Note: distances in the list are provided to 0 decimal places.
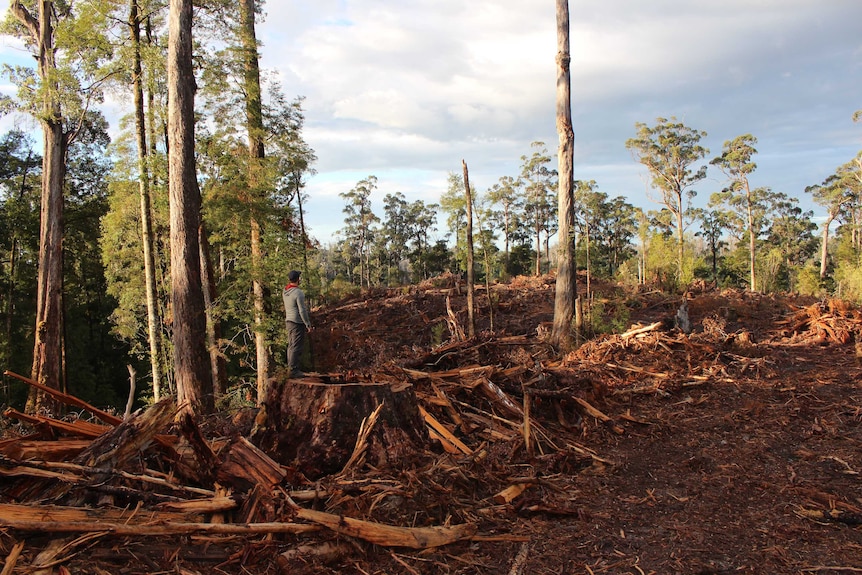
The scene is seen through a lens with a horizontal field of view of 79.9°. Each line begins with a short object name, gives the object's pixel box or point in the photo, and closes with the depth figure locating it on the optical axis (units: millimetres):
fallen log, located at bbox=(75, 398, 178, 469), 3070
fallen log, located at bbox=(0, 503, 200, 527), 2469
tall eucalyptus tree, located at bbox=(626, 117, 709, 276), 40781
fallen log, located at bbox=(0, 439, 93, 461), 3143
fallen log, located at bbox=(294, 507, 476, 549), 3008
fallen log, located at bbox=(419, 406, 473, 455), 4742
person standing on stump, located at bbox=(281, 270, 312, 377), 7152
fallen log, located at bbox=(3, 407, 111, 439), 3390
